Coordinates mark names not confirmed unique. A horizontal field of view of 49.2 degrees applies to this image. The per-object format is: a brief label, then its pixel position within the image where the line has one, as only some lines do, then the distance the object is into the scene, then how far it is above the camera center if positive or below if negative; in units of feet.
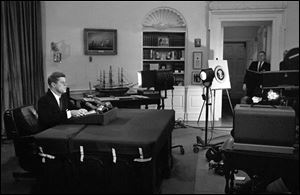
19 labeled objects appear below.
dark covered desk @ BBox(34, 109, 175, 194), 8.67 -2.57
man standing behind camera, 20.88 -0.21
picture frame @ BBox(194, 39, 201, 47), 23.86 +1.66
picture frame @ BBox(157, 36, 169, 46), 24.76 +1.80
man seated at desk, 10.75 -1.41
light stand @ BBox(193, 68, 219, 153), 15.97 -0.69
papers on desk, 17.97 -1.84
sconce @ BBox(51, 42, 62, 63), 22.68 +0.89
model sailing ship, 20.24 -1.42
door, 37.19 +0.21
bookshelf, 24.61 +0.97
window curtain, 18.29 +0.65
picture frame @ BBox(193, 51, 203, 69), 23.95 +0.42
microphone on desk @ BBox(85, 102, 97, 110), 11.25 -1.45
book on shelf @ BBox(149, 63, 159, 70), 24.82 -0.09
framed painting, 23.18 +1.69
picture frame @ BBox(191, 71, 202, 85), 24.34 -0.98
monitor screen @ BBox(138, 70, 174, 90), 17.29 -0.71
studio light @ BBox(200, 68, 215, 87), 15.97 -0.55
